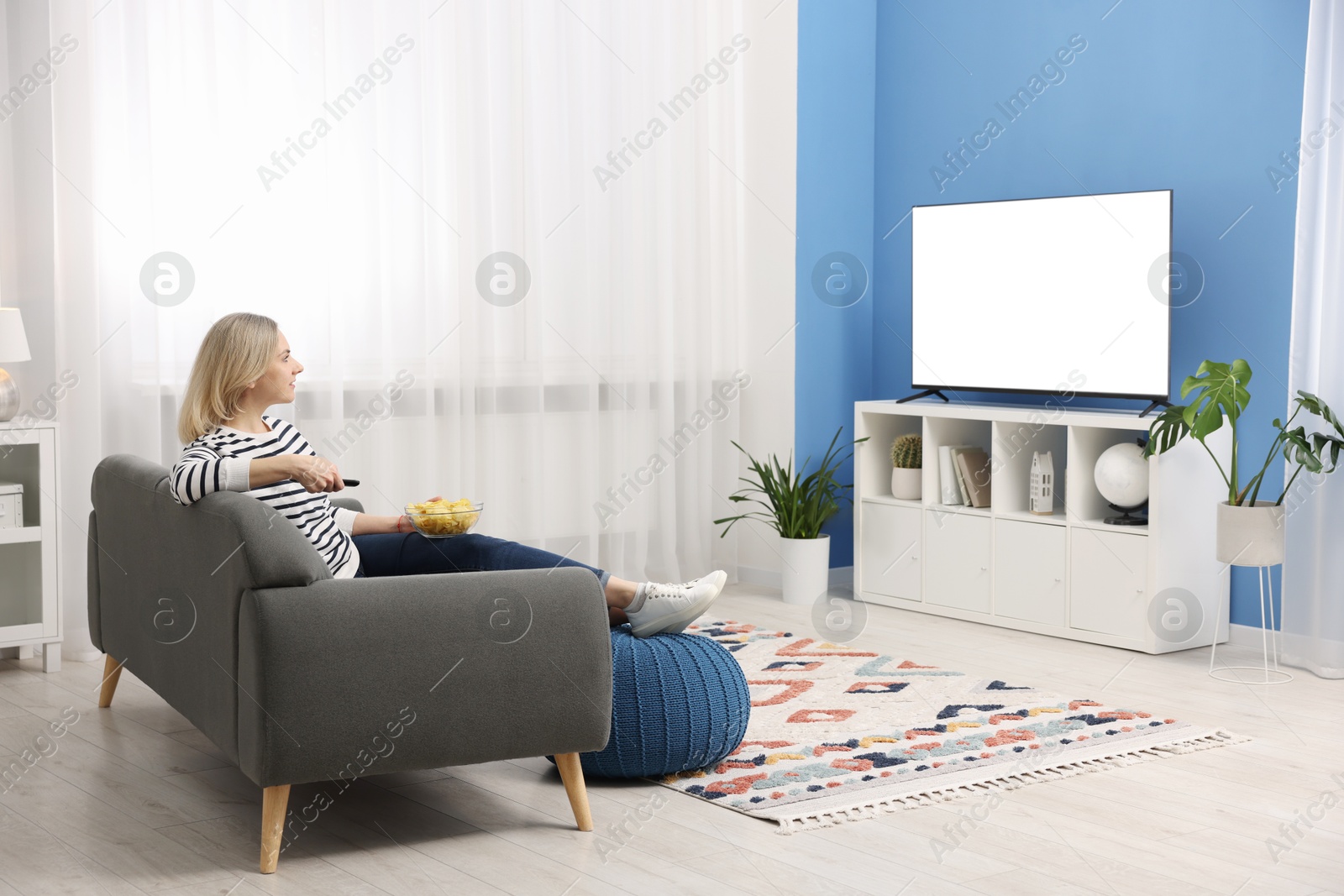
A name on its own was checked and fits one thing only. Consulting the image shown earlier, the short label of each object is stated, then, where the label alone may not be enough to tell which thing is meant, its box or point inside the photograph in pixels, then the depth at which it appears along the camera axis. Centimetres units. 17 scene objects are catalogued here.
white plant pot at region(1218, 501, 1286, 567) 412
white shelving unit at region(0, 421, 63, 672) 418
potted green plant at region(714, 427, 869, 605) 534
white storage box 418
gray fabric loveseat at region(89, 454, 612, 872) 254
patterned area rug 305
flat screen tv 465
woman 283
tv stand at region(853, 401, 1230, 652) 447
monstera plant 407
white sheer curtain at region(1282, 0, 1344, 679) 411
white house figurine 484
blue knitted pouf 306
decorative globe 449
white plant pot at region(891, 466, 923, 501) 527
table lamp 401
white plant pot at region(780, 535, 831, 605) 533
